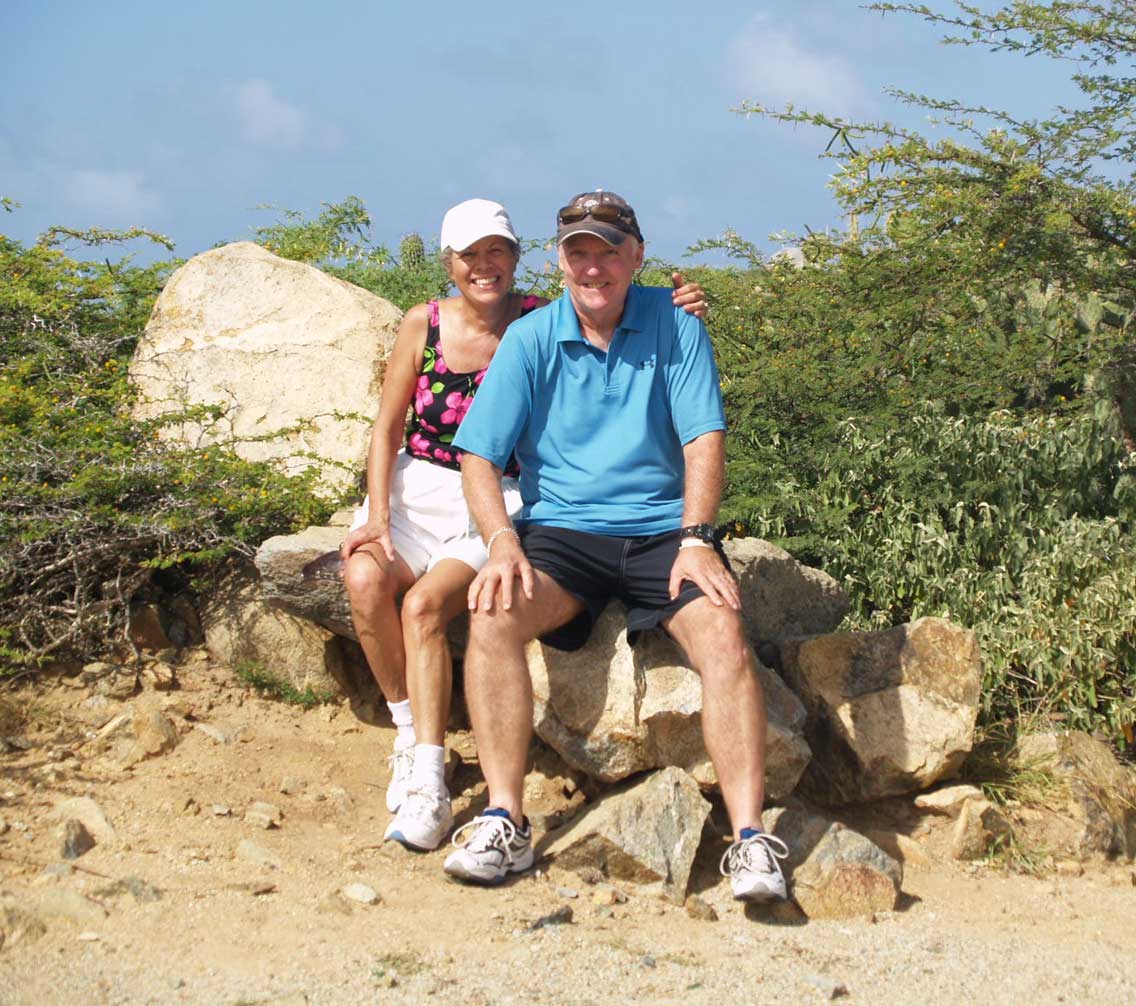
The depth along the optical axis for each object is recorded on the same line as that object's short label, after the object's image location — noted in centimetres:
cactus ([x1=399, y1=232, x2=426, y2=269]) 919
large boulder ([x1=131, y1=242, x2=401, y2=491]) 610
